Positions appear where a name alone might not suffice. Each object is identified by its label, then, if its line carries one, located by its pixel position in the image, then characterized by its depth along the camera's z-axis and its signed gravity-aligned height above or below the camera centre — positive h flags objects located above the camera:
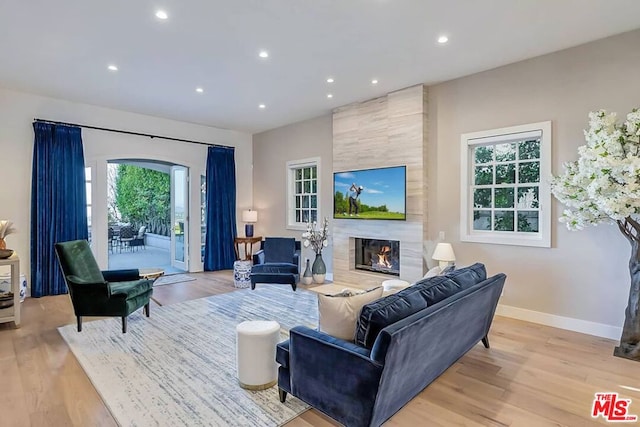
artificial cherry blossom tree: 2.84 +0.20
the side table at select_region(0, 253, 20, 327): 3.84 -0.98
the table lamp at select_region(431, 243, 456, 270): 4.34 -0.58
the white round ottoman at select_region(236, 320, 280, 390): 2.46 -1.08
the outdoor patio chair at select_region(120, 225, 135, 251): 10.38 -0.71
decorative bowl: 3.87 -0.48
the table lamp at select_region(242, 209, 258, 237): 7.38 -0.18
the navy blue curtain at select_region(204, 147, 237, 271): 7.22 +0.02
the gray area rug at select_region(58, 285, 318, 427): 2.26 -1.34
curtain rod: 5.36 +1.45
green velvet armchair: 3.58 -0.86
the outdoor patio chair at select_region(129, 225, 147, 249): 10.85 -0.93
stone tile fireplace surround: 4.82 +0.84
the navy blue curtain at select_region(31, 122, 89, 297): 5.18 +0.20
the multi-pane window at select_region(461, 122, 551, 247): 3.95 +0.30
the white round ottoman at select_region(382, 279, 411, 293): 4.00 -0.92
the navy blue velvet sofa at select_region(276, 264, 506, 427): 1.78 -0.85
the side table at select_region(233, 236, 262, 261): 6.98 -0.71
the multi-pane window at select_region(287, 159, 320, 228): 6.77 +0.38
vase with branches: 5.95 -0.60
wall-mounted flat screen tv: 5.00 +0.27
